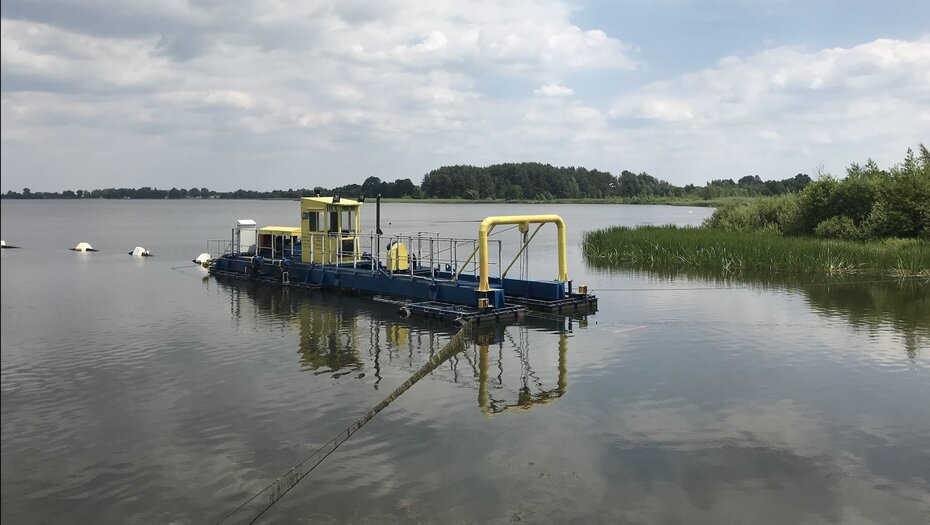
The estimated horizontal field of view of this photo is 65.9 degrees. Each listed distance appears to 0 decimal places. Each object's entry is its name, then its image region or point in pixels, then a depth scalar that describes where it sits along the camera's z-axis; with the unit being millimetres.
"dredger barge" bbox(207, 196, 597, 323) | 25000
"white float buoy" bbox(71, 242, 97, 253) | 60962
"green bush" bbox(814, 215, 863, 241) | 47844
